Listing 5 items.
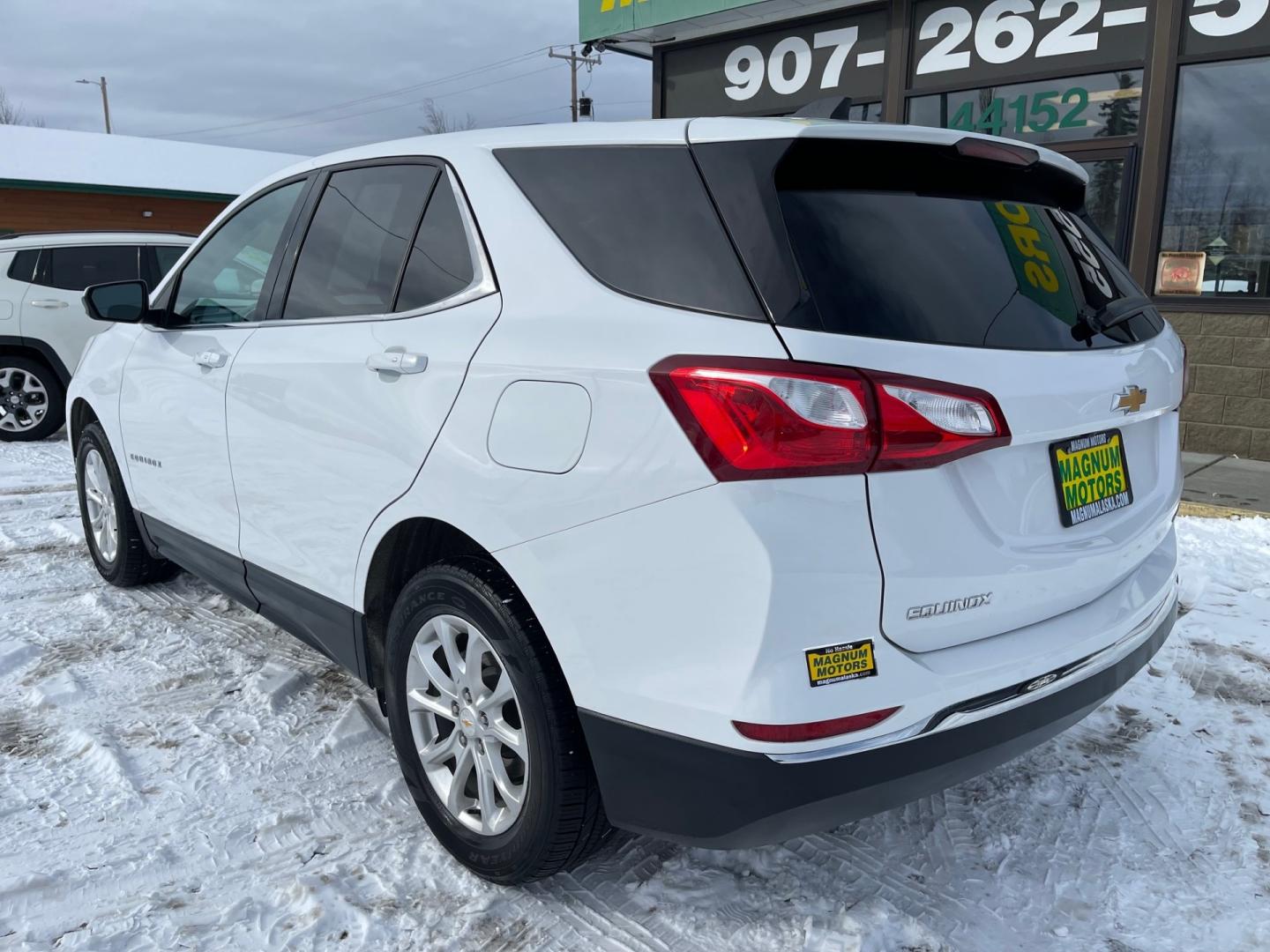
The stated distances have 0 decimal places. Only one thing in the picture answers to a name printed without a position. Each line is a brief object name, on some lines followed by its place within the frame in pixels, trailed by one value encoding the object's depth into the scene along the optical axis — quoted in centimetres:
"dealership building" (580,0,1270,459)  739
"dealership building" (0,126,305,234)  2192
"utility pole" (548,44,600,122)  4090
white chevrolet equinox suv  185
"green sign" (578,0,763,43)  951
